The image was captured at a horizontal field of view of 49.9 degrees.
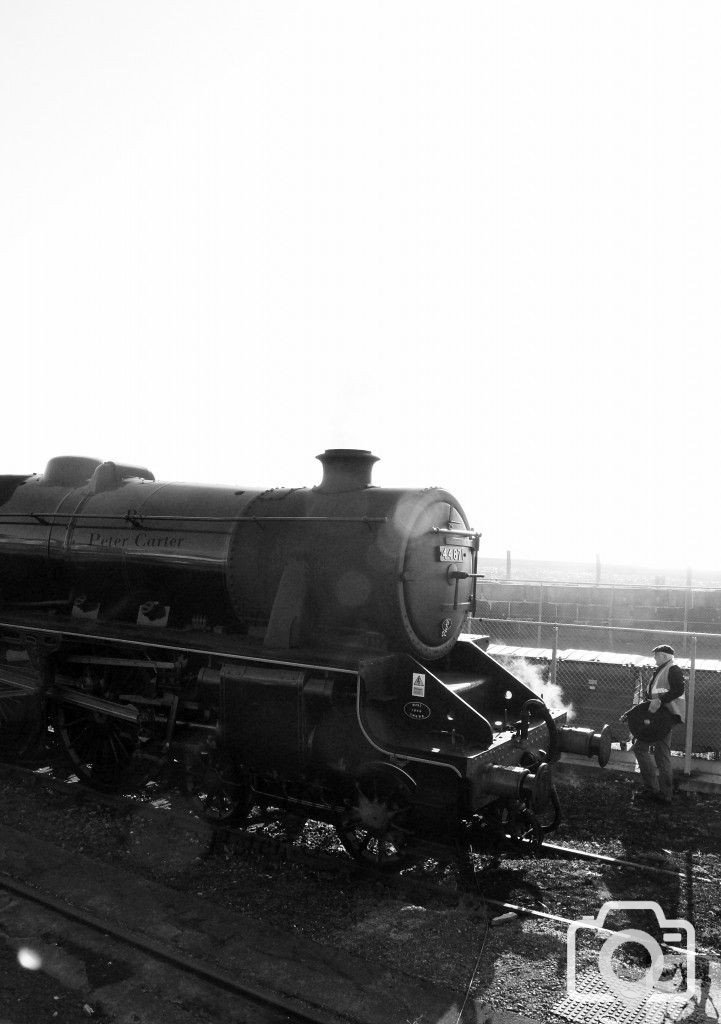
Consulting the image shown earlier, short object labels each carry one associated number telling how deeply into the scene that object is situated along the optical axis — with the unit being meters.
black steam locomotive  6.43
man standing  8.73
